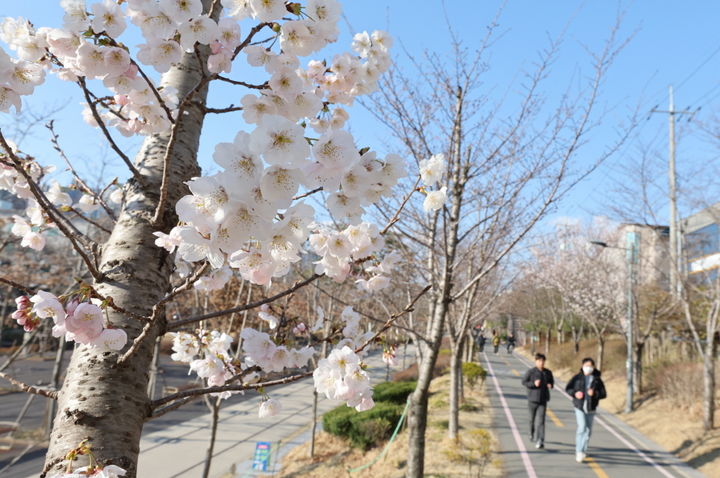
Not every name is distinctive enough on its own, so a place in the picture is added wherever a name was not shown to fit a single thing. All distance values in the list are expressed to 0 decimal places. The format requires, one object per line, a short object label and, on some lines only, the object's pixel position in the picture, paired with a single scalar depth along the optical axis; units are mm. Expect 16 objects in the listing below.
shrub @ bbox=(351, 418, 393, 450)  9414
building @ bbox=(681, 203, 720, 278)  12234
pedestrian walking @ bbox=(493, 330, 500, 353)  35294
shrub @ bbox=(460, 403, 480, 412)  12469
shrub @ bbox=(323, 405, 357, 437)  9969
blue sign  6414
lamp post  12875
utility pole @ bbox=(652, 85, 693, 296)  10828
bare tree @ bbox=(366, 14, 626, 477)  4789
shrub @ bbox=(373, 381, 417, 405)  12336
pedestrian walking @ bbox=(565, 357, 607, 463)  8117
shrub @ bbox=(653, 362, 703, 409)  11680
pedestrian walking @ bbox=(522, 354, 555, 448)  8797
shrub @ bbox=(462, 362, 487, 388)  15602
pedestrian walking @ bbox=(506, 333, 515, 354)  35500
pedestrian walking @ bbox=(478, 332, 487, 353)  33716
